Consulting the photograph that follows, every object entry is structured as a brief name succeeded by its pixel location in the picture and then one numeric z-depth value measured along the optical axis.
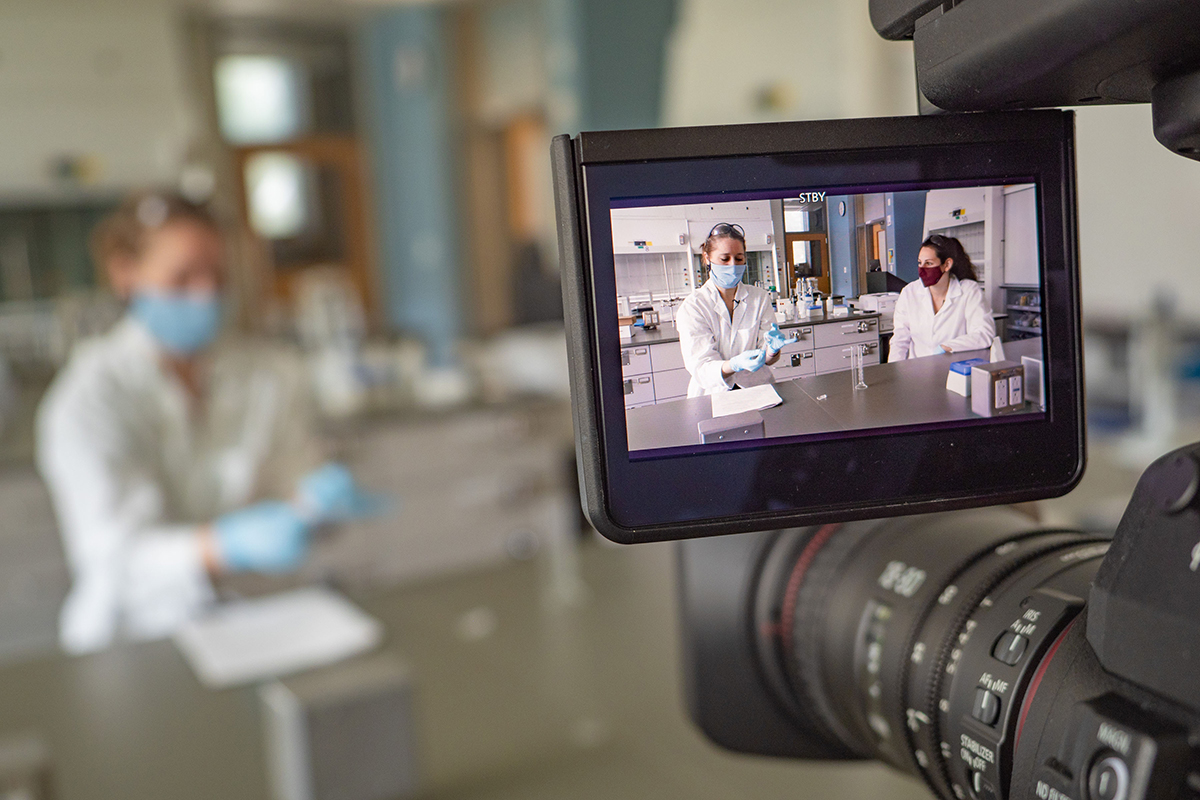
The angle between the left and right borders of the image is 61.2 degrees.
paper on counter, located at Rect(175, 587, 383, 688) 1.39
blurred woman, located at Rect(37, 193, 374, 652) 1.74
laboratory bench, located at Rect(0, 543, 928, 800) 1.10
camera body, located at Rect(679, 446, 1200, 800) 0.31
